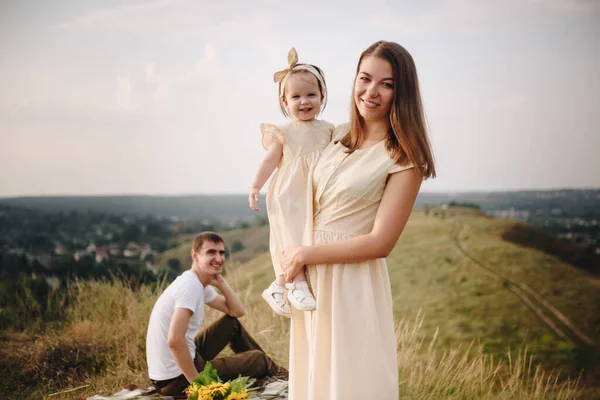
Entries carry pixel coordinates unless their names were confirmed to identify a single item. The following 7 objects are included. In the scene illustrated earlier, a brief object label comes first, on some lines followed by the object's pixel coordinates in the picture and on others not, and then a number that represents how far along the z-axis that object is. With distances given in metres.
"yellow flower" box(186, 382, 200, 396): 2.70
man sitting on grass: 3.70
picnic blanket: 4.04
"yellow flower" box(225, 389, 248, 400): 2.62
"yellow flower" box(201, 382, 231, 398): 2.62
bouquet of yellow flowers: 2.62
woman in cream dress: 1.97
